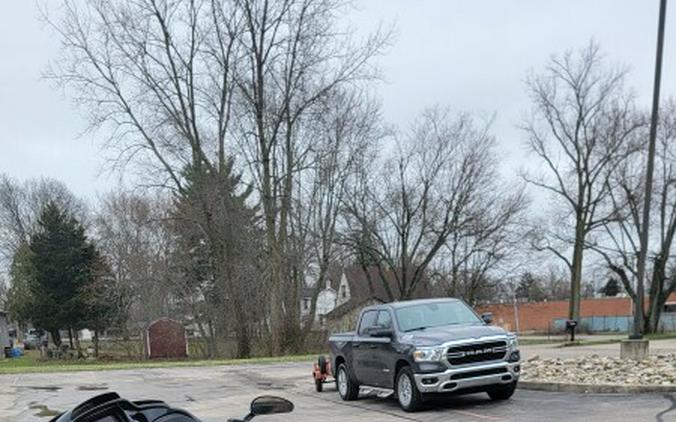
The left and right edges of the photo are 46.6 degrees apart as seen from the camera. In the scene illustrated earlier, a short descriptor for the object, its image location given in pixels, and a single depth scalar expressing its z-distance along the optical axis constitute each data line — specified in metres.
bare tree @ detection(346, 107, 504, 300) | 53.28
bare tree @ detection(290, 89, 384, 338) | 43.06
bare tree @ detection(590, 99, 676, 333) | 52.47
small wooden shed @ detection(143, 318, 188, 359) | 45.84
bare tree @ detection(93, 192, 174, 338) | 54.78
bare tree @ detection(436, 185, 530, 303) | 53.75
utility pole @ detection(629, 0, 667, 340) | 17.58
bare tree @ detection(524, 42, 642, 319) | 53.75
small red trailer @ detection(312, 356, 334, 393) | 17.61
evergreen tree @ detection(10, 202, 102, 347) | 61.03
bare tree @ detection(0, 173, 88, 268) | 86.19
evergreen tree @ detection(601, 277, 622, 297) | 103.09
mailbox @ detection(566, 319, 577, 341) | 37.78
